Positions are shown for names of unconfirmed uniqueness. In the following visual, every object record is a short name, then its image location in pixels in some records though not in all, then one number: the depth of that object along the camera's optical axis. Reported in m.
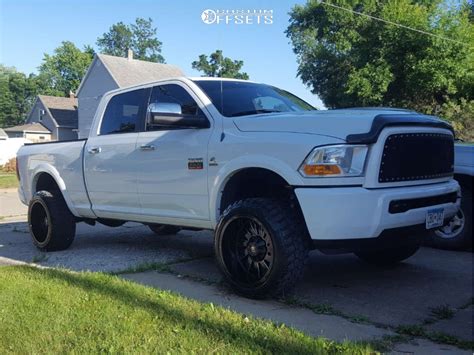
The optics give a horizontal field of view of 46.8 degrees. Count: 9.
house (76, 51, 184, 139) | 44.00
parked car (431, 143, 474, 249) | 6.27
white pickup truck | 4.10
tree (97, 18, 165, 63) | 72.69
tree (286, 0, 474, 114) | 30.50
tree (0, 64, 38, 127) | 82.12
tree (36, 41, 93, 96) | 84.44
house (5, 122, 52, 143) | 56.10
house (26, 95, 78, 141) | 56.82
